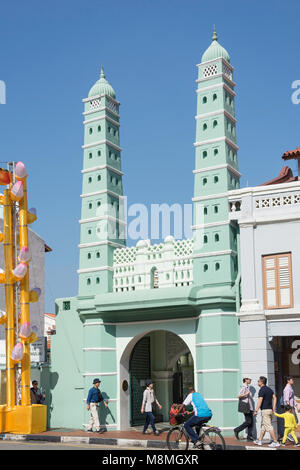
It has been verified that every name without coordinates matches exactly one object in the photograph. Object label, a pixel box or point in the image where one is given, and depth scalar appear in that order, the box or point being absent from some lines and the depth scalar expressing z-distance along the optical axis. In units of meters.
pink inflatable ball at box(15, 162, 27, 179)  20.50
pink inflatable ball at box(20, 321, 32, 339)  19.77
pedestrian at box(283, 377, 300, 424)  18.02
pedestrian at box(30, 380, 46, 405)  21.08
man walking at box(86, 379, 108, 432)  20.47
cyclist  15.05
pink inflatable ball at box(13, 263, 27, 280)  19.84
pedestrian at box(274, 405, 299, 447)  16.81
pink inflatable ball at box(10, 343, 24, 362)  19.59
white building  18.80
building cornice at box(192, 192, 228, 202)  20.41
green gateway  19.97
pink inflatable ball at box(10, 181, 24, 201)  20.20
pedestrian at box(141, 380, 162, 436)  19.56
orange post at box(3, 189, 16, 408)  20.09
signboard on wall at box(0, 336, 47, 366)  23.81
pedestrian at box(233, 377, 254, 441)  17.98
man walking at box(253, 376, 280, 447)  16.88
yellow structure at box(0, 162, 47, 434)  19.80
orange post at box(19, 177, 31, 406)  20.03
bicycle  15.12
